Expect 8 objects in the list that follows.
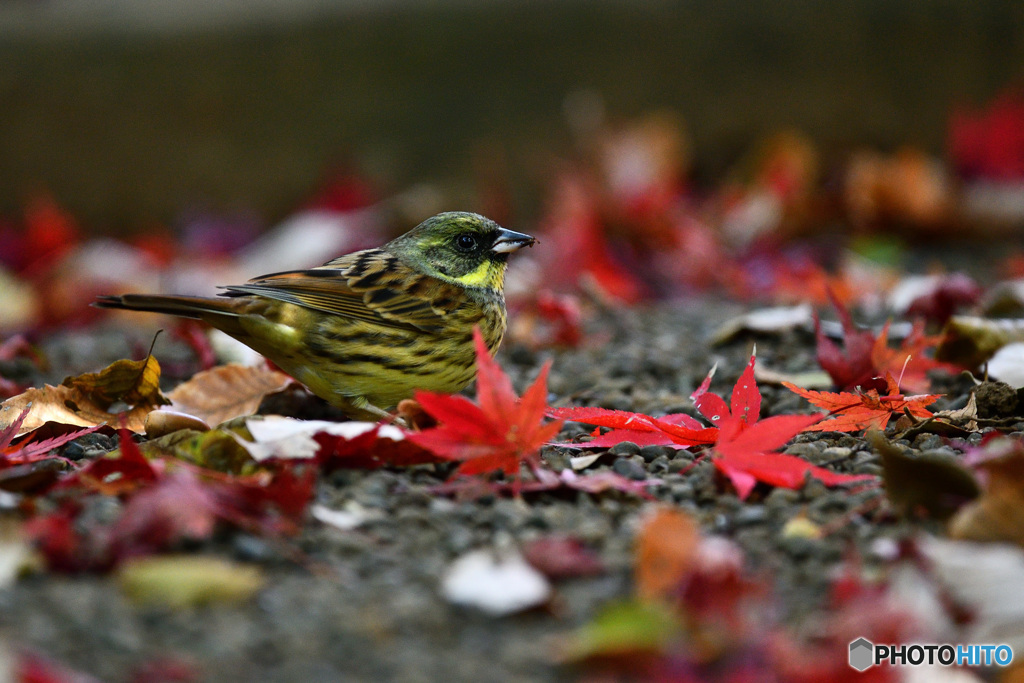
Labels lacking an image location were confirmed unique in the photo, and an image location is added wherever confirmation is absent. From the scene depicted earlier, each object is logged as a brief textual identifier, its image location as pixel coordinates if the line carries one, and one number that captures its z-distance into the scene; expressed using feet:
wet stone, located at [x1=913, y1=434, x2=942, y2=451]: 18.16
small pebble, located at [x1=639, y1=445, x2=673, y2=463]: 18.48
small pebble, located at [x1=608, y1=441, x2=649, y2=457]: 18.72
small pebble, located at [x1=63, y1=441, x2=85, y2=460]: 18.54
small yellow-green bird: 21.65
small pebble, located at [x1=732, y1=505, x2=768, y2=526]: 15.23
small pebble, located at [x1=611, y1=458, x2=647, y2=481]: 17.17
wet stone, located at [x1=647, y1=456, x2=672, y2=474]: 17.78
